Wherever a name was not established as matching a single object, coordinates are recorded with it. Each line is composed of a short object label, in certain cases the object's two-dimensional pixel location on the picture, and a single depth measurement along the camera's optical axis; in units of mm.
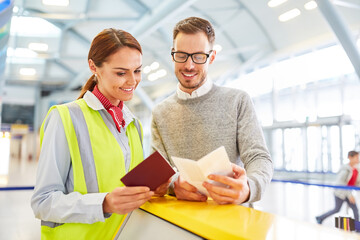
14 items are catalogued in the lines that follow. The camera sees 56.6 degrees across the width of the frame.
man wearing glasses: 2125
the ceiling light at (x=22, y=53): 19781
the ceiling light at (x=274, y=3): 12818
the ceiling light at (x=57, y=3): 14414
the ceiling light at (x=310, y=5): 11870
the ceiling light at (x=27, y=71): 24795
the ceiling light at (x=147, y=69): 20619
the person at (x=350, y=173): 7730
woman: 1586
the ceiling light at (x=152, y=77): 21547
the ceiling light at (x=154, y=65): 20297
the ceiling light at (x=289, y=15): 12923
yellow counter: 1086
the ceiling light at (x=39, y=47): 19109
